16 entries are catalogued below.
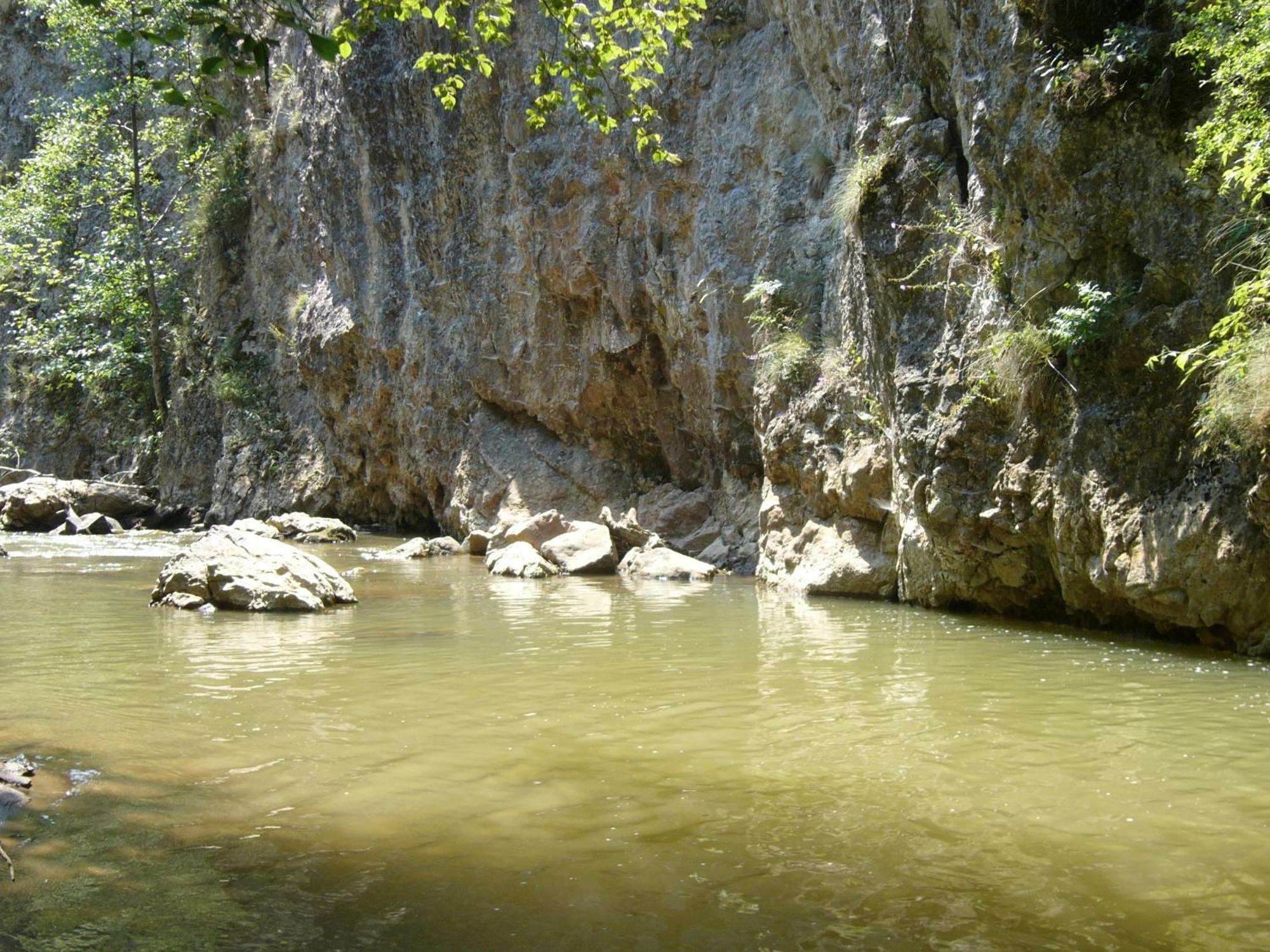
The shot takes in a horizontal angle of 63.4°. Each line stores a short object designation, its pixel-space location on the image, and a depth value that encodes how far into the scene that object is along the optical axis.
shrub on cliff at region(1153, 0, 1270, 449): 6.32
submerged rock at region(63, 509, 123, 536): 21.14
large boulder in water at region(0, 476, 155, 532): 21.52
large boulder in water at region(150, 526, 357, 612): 9.77
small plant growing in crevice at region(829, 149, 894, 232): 10.20
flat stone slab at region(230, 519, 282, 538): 14.01
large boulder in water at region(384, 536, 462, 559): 17.52
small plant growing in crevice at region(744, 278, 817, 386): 12.27
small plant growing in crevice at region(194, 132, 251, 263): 26.61
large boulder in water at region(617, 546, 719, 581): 13.30
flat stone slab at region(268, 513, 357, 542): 20.00
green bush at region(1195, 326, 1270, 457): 6.26
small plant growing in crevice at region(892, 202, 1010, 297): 8.83
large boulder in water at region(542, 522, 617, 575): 14.25
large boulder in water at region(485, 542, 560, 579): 13.94
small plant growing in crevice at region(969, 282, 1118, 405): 7.71
